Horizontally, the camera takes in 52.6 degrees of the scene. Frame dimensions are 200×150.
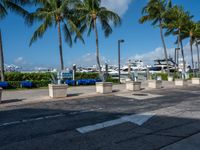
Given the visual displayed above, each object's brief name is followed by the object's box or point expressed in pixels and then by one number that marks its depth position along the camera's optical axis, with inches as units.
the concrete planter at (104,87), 593.6
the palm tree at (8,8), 732.2
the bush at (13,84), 719.7
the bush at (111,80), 1012.5
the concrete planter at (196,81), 1000.7
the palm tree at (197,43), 1636.9
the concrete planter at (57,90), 498.6
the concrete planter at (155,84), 753.6
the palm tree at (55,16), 903.1
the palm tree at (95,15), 1003.3
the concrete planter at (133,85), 673.6
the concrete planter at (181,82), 880.9
